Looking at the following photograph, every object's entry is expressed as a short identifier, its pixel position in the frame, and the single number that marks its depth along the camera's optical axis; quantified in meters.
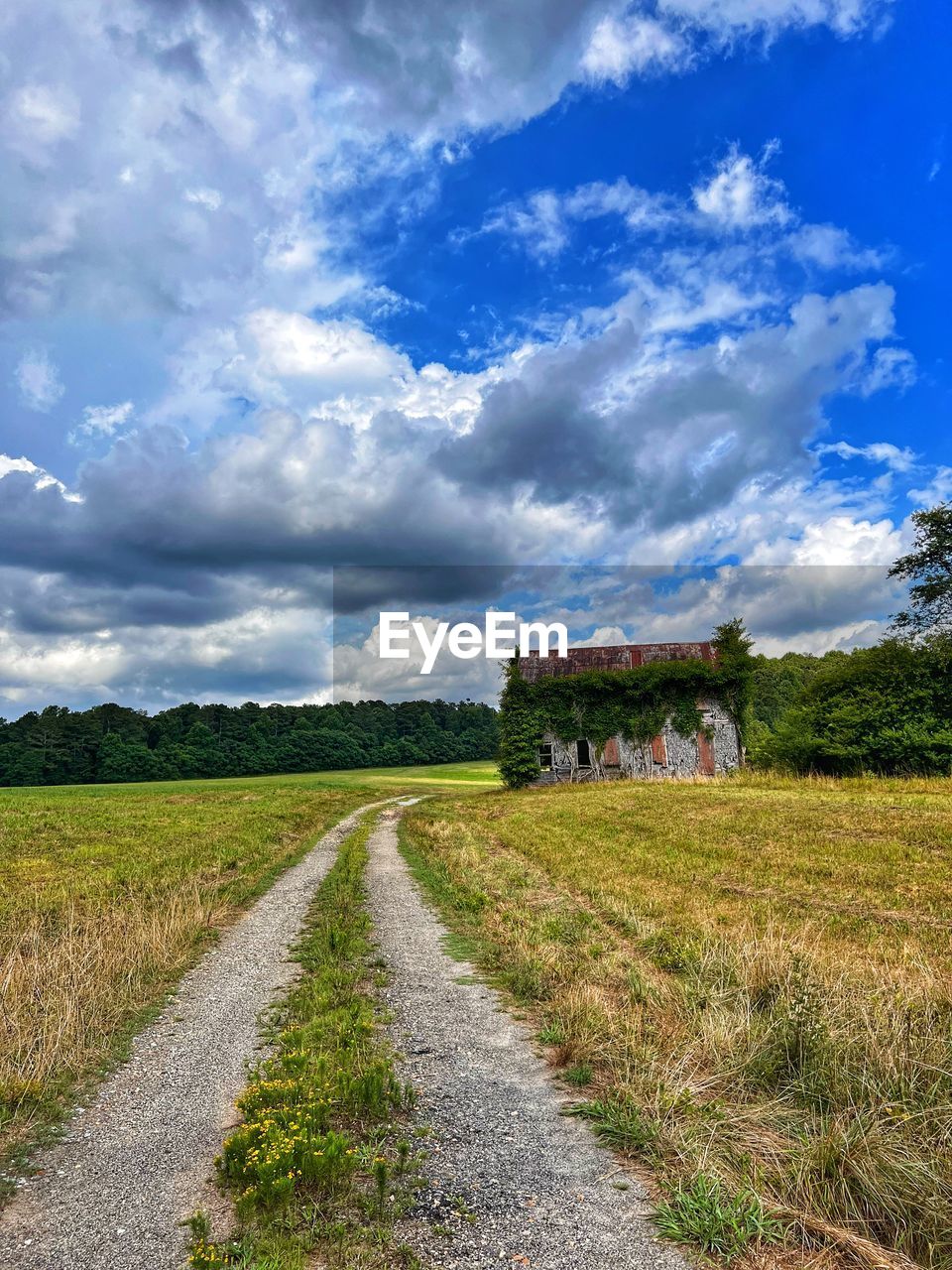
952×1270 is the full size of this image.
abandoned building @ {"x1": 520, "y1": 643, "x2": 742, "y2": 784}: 43.09
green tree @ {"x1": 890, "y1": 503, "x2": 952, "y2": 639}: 41.06
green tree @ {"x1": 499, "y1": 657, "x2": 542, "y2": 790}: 45.28
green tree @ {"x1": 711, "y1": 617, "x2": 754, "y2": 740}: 43.25
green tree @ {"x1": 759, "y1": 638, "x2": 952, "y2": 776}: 32.16
